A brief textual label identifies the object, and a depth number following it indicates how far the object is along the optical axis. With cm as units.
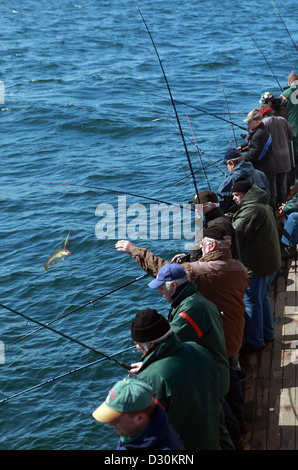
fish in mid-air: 1041
